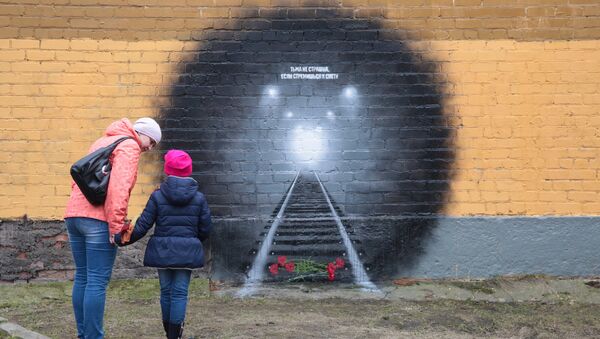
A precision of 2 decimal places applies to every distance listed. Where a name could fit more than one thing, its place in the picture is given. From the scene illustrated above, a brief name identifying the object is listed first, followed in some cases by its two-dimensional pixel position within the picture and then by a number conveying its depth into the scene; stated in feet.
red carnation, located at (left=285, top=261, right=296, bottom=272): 21.89
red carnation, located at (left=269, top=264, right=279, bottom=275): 21.86
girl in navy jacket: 13.75
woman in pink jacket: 13.14
